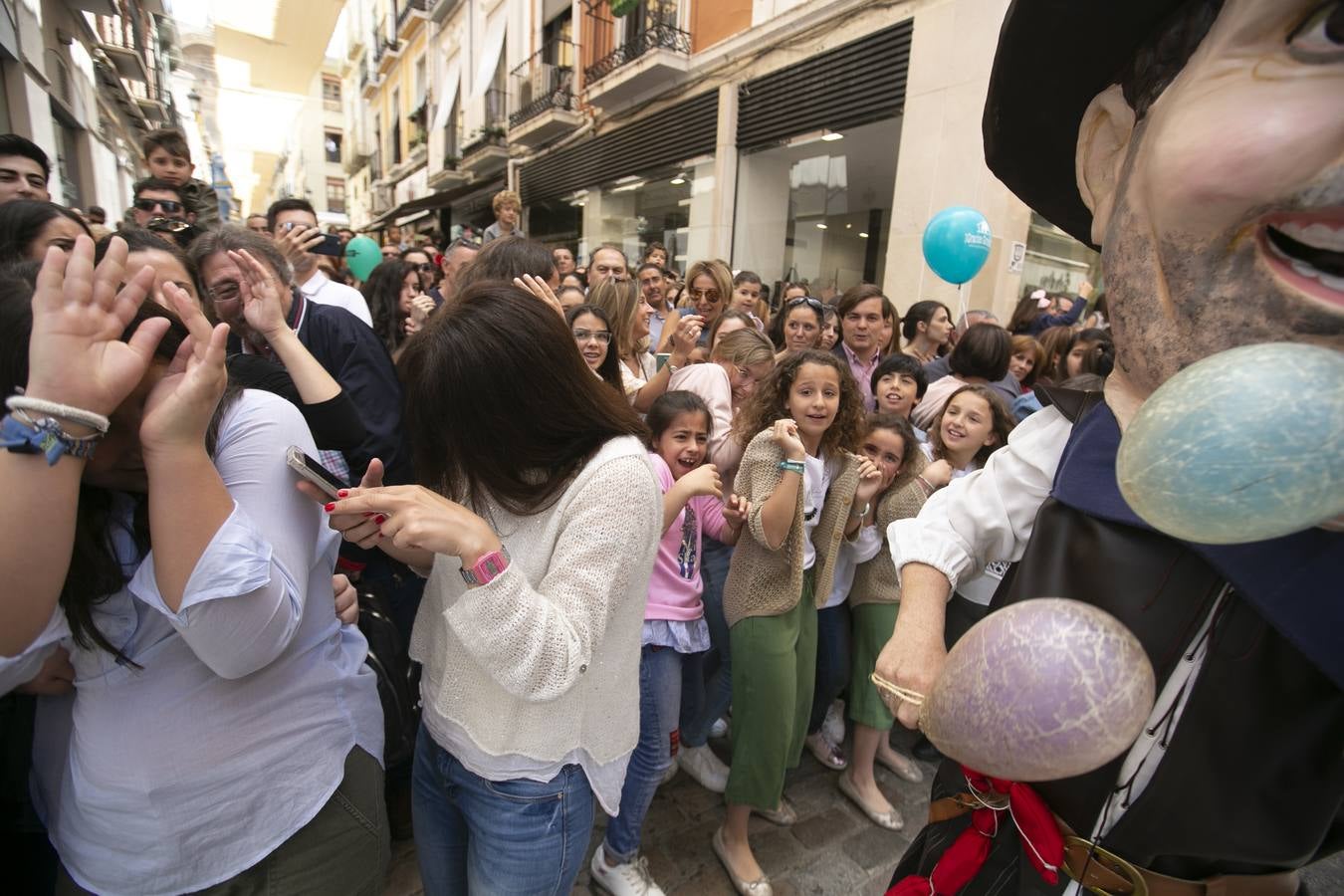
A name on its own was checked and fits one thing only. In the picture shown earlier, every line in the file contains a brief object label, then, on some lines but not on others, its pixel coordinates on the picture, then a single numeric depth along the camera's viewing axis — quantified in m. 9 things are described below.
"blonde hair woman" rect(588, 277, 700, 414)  2.99
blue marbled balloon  0.52
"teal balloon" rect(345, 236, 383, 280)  6.66
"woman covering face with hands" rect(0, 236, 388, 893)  0.84
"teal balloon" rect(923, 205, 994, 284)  4.43
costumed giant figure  0.62
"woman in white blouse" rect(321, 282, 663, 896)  1.06
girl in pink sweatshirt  1.94
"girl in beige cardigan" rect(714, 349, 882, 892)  2.08
